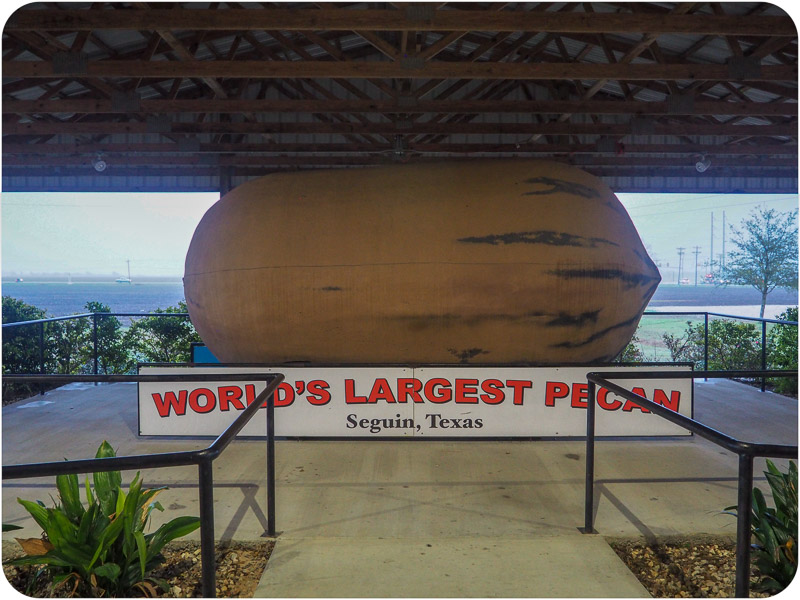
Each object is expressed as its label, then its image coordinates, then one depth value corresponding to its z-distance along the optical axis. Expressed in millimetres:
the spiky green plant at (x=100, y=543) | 2072
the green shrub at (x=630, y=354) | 9633
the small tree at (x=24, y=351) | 7617
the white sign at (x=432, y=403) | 4430
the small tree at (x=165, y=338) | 9452
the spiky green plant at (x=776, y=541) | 2186
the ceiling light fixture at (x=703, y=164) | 10289
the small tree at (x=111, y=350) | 9070
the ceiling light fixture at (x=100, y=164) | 10047
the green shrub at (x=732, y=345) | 9000
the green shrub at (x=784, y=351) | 7437
